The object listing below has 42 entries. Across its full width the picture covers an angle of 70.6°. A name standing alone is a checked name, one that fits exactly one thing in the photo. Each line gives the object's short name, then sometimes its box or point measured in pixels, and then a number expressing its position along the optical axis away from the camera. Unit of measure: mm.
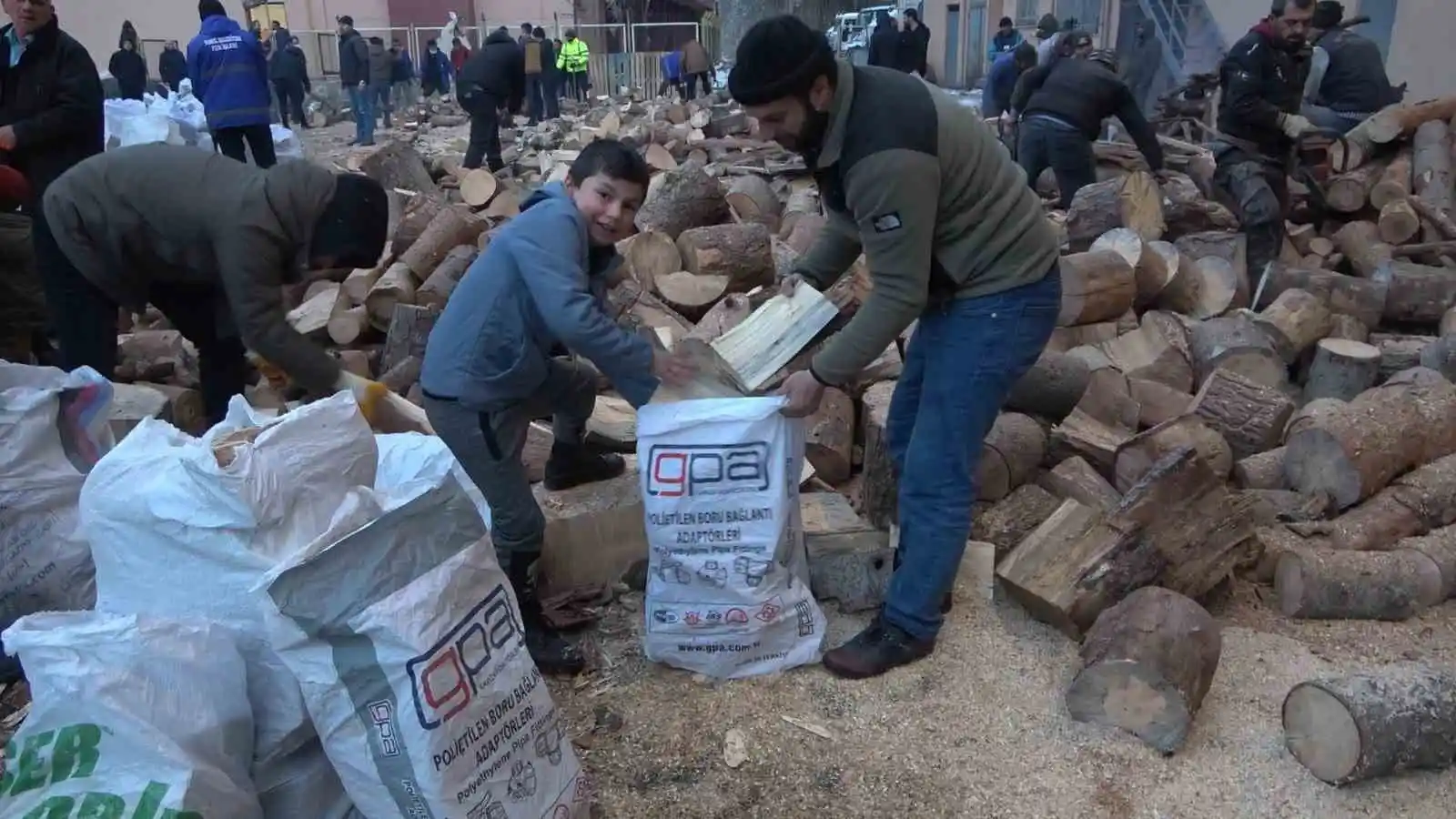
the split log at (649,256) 5457
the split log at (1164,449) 3762
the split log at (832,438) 3984
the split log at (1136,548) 3062
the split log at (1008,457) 3656
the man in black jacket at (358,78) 15688
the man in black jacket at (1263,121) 5965
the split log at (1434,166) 7344
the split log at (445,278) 5543
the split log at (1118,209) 6031
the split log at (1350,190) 7414
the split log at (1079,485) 3678
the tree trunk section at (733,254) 5402
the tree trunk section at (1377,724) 2447
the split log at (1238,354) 4840
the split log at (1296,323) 5293
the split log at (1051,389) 4129
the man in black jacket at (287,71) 16938
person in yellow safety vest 20812
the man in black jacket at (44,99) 4367
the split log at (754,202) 7246
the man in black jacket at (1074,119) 6457
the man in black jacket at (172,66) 17453
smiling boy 2711
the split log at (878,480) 3506
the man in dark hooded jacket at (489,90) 9828
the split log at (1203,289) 5914
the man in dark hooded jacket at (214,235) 3000
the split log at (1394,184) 7246
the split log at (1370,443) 3725
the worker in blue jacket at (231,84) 7652
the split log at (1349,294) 5793
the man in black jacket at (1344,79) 8438
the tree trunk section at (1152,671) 2656
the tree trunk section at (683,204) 6184
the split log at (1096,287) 5215
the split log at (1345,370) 4832
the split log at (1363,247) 6805
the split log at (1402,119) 7746
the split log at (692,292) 5309
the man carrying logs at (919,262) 2453
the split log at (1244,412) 4164
